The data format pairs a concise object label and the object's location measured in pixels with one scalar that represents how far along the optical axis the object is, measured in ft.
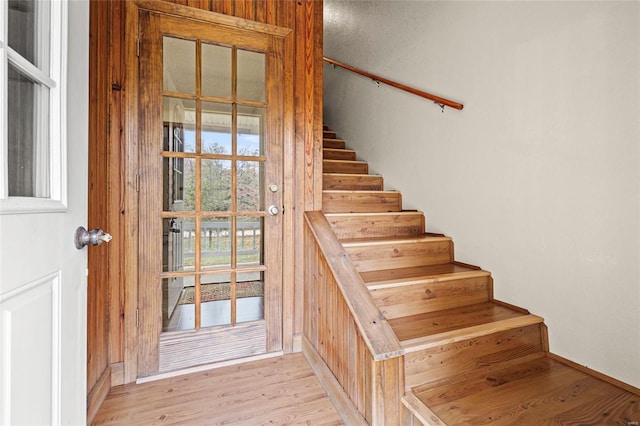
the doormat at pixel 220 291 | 5.86
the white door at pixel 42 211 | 1.98
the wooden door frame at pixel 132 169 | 5.31
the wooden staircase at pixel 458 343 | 4.02
